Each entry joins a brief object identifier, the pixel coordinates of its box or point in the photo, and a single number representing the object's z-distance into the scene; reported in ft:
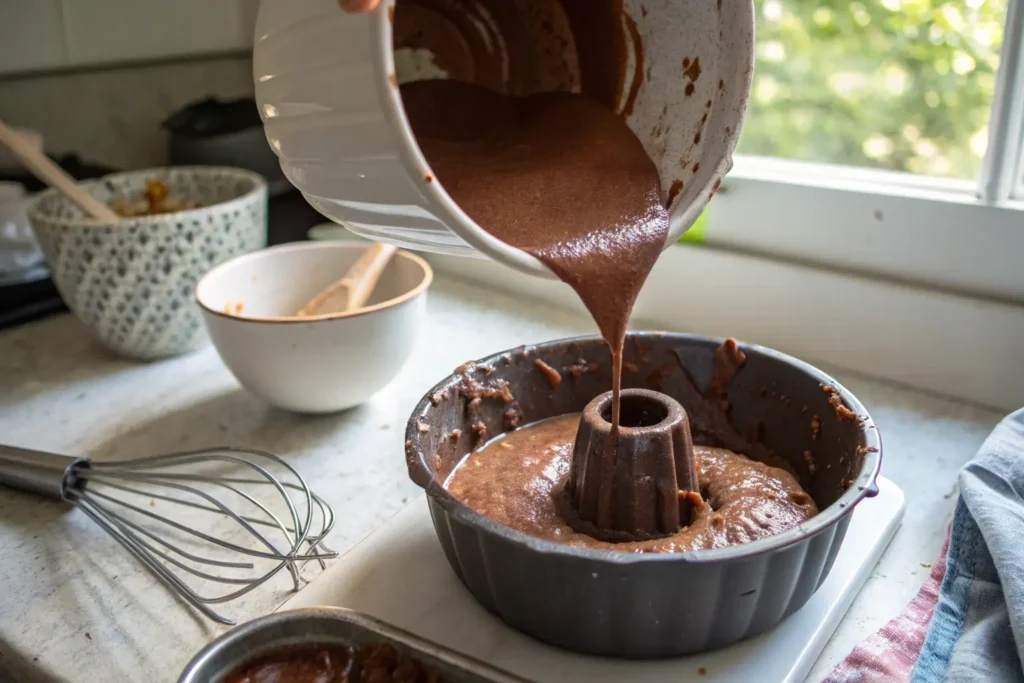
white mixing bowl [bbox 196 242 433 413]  2.53
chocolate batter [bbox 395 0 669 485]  1.83
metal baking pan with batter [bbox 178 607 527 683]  1.70
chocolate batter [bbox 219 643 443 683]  1.73
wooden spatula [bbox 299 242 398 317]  2.84
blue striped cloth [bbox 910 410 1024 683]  1.63
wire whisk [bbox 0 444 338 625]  2.02
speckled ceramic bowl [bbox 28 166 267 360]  2.92
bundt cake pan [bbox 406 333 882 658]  1.61
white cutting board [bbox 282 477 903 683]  1.73
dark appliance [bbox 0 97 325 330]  3.88
